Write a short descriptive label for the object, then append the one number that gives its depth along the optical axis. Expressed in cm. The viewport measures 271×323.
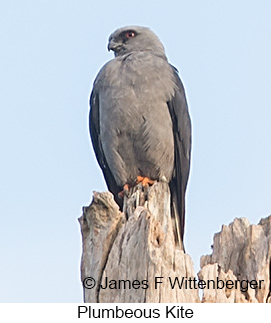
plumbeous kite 1945
